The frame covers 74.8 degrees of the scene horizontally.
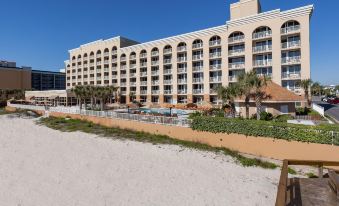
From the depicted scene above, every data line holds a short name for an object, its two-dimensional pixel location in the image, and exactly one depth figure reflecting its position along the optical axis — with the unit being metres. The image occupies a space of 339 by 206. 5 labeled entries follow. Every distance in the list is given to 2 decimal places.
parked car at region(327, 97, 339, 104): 63.76
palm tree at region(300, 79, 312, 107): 41.84
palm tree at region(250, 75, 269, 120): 25.14
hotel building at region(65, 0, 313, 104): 45.69
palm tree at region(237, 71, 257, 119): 25.33
